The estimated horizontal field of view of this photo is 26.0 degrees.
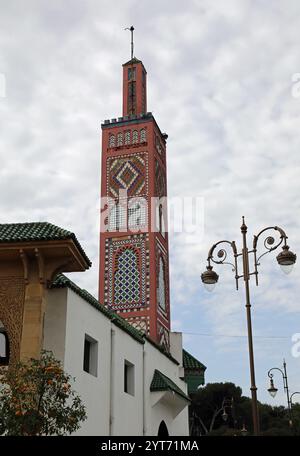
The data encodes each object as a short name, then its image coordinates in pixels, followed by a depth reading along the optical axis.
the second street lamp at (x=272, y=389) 20.73
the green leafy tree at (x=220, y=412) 48.56
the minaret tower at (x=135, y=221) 26.11
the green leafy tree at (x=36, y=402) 10.09
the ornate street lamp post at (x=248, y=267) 11.16
